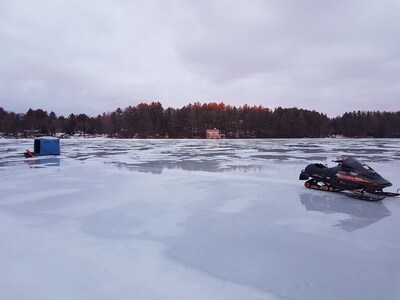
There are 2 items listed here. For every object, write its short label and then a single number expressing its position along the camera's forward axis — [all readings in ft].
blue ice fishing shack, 60.39
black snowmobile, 21.76
